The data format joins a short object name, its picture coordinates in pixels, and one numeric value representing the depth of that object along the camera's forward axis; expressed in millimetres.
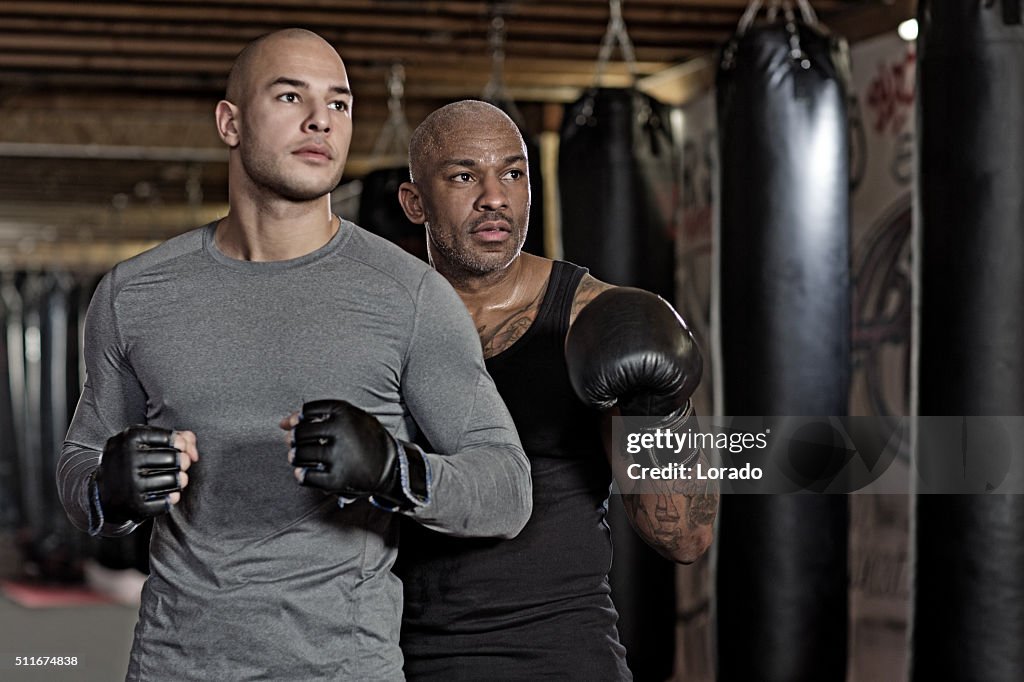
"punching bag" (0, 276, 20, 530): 11508
